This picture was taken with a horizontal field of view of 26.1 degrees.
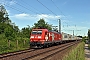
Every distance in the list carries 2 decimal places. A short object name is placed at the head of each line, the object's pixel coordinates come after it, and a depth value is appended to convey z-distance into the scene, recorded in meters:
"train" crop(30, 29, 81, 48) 28.62
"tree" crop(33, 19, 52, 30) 93.44
